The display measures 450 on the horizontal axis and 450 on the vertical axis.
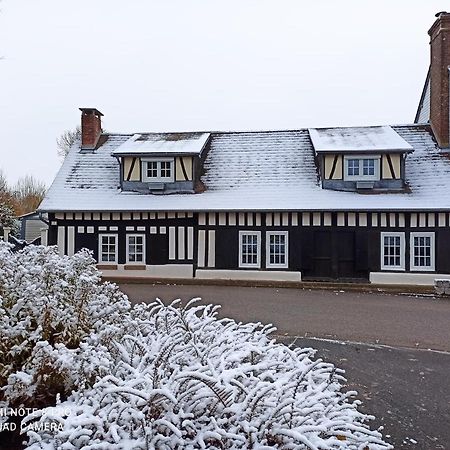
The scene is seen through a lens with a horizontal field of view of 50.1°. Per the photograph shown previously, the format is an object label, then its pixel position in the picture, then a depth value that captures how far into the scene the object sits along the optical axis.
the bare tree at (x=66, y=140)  42.78
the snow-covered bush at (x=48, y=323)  3.55
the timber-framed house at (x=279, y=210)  14.62
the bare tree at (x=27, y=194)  46.47
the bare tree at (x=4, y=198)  29.96
